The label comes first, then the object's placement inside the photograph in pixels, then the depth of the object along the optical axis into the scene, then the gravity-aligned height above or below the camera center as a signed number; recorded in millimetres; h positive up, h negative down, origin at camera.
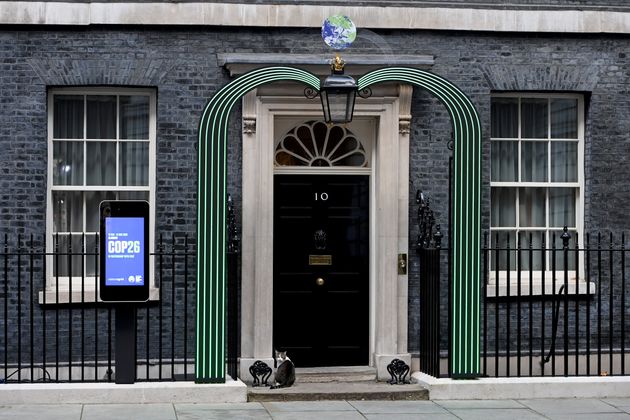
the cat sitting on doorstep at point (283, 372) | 12242 -1675
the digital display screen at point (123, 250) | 11375 -427
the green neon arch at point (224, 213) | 11484 -70
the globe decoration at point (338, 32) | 12500 +1769
